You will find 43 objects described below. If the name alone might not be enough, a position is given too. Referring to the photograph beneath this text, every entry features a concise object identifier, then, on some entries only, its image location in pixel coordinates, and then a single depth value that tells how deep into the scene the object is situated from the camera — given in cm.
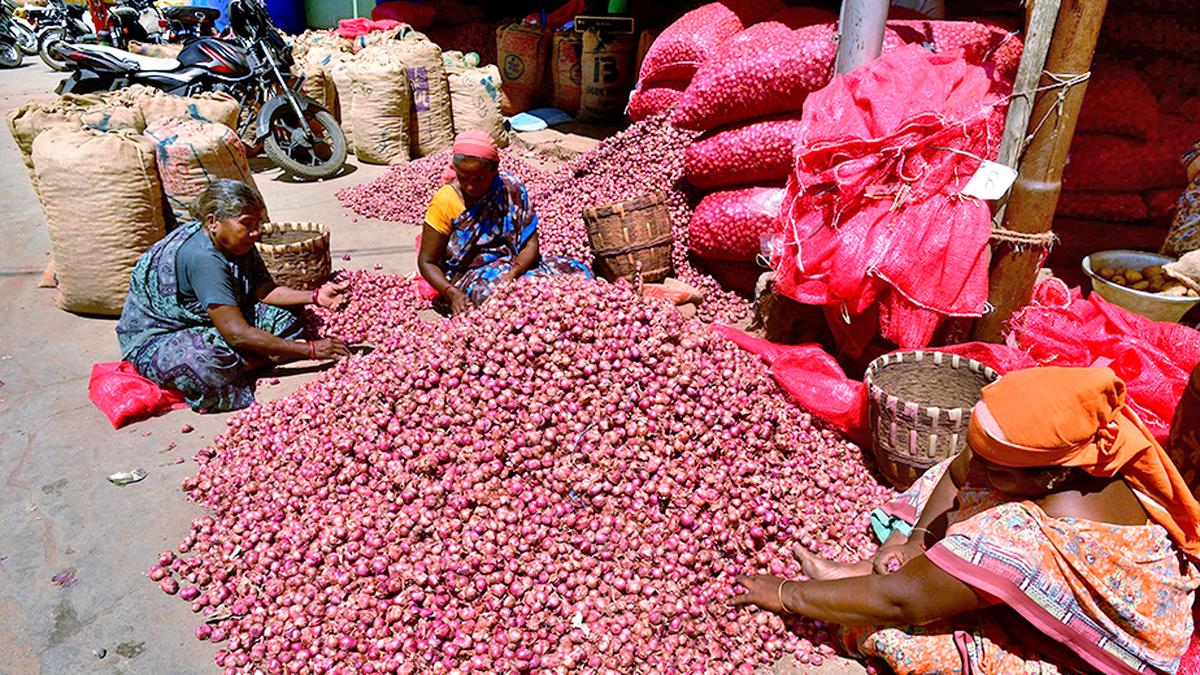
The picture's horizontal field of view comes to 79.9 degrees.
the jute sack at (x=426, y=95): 624
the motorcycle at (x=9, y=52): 1244
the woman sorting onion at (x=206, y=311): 278
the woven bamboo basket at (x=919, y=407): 228
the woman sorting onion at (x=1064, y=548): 146
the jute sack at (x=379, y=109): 607
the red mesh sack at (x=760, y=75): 345
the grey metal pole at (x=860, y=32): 312
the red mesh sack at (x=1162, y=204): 359
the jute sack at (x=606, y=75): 688
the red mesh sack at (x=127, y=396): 285
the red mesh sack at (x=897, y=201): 280
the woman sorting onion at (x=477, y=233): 330
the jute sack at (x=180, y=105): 417
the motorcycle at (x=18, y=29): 1293
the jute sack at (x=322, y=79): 648
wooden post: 256
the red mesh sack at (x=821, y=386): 267
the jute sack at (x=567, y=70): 737
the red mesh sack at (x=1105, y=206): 365
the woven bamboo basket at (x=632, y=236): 374
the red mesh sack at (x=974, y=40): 331
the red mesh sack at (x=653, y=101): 430
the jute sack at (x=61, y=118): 368
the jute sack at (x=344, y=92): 635
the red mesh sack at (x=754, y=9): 410
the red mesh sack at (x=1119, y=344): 258
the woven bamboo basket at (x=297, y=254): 356
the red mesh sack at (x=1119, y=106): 349
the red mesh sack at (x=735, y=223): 357
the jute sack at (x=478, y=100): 655
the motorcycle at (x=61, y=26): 1142
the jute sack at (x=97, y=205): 331
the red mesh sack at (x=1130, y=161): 349
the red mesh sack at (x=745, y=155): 352
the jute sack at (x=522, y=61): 764
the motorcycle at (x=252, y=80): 590
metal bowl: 308
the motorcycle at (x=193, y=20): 825
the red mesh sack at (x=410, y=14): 888
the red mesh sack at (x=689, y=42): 402
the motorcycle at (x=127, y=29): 1075
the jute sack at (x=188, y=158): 348
